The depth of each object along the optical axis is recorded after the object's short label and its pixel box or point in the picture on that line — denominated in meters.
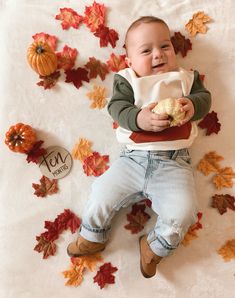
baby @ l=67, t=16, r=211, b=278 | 1.04
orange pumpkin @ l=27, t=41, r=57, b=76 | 1.12
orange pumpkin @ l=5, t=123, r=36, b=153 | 1.13
